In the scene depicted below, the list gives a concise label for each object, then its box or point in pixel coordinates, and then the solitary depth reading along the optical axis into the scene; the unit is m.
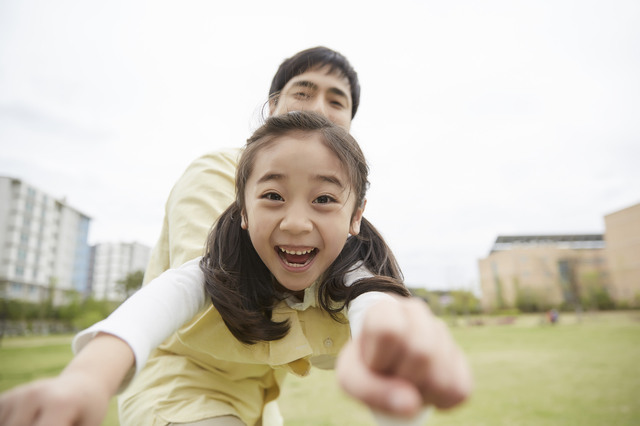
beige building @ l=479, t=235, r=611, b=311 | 28.47
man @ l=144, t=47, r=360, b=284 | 1.19
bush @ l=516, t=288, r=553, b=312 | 28.84
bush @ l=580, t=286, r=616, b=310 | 27.02
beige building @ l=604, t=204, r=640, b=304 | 29.48
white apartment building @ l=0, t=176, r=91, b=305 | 30.59
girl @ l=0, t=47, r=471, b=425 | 0.39
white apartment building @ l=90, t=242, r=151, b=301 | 48.03
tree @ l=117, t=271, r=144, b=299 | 25.39
